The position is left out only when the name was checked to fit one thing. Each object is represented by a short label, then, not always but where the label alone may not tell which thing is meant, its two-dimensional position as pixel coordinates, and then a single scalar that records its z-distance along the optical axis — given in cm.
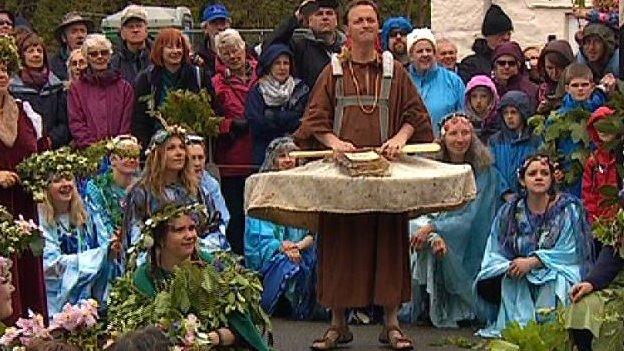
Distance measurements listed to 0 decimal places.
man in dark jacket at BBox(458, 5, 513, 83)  1162
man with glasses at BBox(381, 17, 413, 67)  1118
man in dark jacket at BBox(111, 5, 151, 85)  1135
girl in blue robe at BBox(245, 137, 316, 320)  1002
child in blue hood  1009
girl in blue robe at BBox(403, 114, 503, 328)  981
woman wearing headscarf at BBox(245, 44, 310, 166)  1063
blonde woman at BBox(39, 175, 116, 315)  911
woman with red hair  1077
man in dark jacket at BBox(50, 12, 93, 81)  1200
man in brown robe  865
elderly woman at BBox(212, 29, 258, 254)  1097
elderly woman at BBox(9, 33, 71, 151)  1084
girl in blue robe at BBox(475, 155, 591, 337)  912
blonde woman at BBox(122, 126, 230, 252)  902
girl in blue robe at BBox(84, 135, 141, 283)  950
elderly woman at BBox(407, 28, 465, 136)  1062
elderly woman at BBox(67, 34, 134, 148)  1064
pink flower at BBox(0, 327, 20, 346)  611
